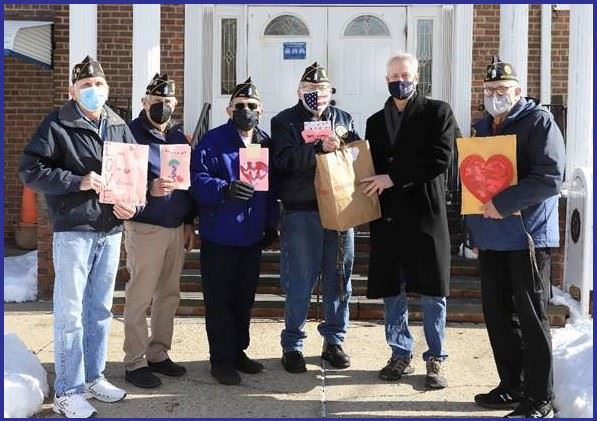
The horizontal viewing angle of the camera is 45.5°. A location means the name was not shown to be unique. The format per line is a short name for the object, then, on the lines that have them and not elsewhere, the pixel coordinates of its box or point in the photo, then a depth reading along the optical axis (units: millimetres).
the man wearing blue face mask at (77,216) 3973
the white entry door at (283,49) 9203
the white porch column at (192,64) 9070
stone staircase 6461
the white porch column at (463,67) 8859
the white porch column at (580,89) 7230
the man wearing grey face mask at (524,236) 3928
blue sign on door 9219
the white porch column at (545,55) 8836
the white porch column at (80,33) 7230
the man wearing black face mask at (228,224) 4645
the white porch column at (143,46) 7262
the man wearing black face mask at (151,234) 4586
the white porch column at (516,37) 7059
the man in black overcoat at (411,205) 4492
